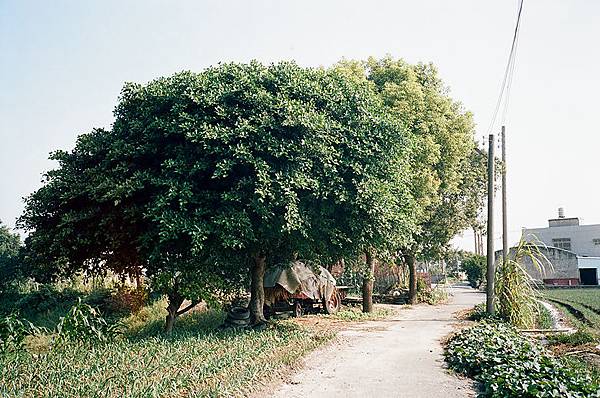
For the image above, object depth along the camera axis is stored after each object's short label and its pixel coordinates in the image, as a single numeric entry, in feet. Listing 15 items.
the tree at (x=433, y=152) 75.46
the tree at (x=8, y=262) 105.40
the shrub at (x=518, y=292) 53.52
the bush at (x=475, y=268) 169.17
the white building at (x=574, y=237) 187.21
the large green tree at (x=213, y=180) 39.34
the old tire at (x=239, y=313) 52.26
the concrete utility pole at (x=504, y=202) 83.13
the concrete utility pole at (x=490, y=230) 59.47
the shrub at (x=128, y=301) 68.54
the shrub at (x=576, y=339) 40.68
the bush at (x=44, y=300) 85.10
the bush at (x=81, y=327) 31.81
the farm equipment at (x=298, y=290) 62.64
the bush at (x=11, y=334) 28.43
